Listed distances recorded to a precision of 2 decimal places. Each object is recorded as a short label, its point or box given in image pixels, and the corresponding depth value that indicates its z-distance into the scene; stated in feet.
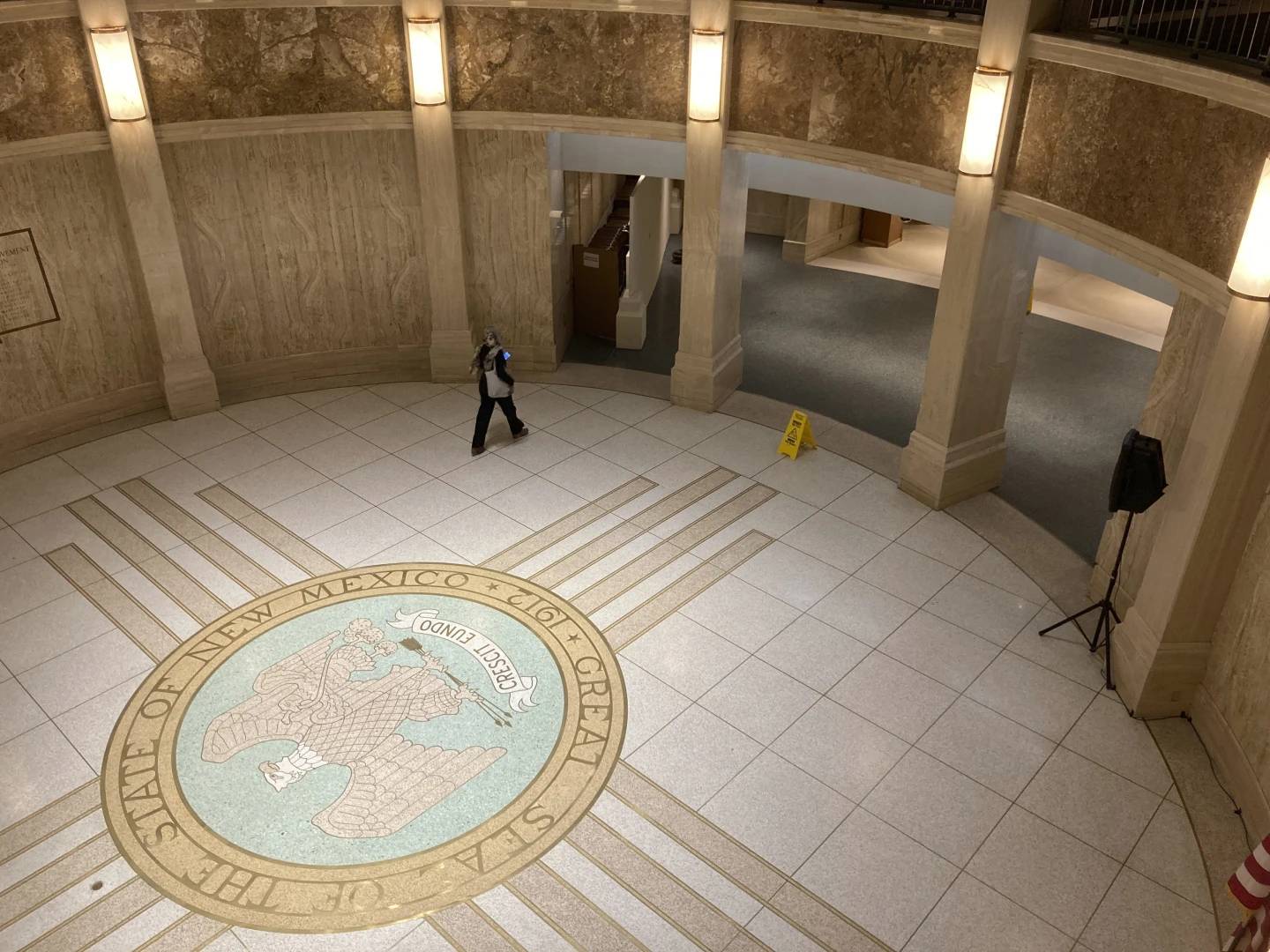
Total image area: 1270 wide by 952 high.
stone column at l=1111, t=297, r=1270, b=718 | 19.15
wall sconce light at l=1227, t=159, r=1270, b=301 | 18.06
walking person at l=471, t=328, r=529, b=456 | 30.66
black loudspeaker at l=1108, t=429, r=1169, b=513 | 21.21
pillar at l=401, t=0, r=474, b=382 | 32.68
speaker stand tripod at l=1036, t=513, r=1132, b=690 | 23.33
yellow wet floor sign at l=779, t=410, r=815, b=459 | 31.86
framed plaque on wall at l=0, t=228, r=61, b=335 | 29.58
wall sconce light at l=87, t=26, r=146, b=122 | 28.53
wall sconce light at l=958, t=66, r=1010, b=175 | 24.50
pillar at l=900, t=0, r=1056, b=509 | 24.45
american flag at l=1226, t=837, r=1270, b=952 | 15.12
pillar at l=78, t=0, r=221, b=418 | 29.78
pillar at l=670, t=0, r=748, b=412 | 31.04
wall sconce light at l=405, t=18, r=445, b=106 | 31.27
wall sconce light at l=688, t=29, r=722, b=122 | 29.55
